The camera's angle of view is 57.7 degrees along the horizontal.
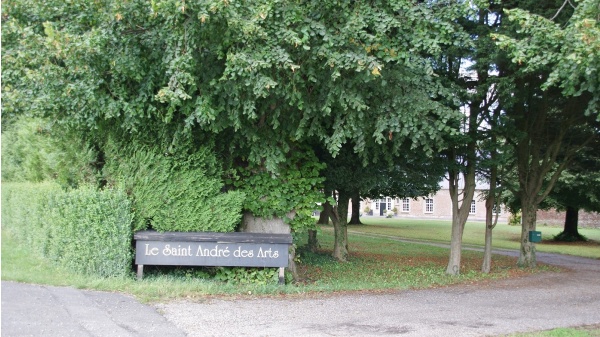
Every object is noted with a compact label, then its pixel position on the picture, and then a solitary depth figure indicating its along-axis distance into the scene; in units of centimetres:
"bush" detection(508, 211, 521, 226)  4681
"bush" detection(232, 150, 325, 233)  1128
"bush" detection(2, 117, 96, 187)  1112
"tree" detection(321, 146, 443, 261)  1352
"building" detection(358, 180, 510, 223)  6649
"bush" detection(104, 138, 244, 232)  1039
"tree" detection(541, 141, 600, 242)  2264
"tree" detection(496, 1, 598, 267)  790
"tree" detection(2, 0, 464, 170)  859
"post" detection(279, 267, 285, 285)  1055
